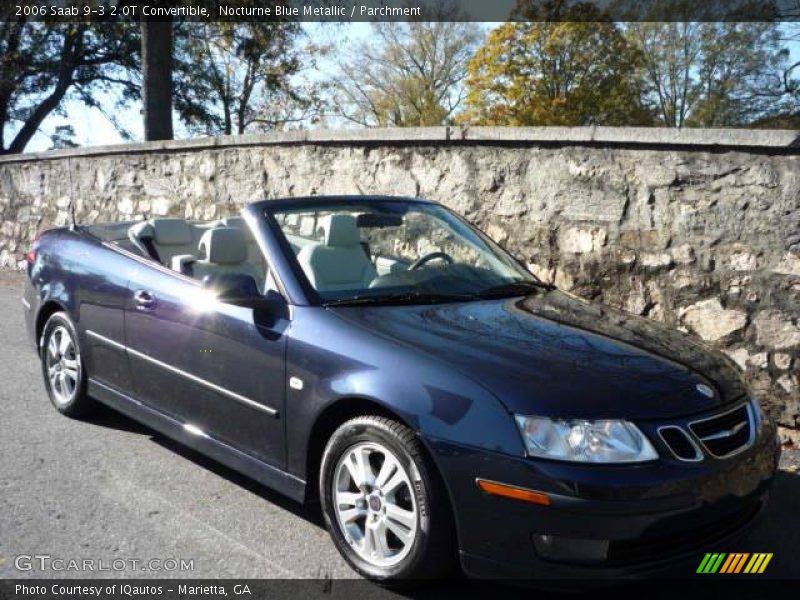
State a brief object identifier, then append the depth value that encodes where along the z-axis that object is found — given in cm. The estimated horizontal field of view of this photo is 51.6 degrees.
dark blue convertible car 271
